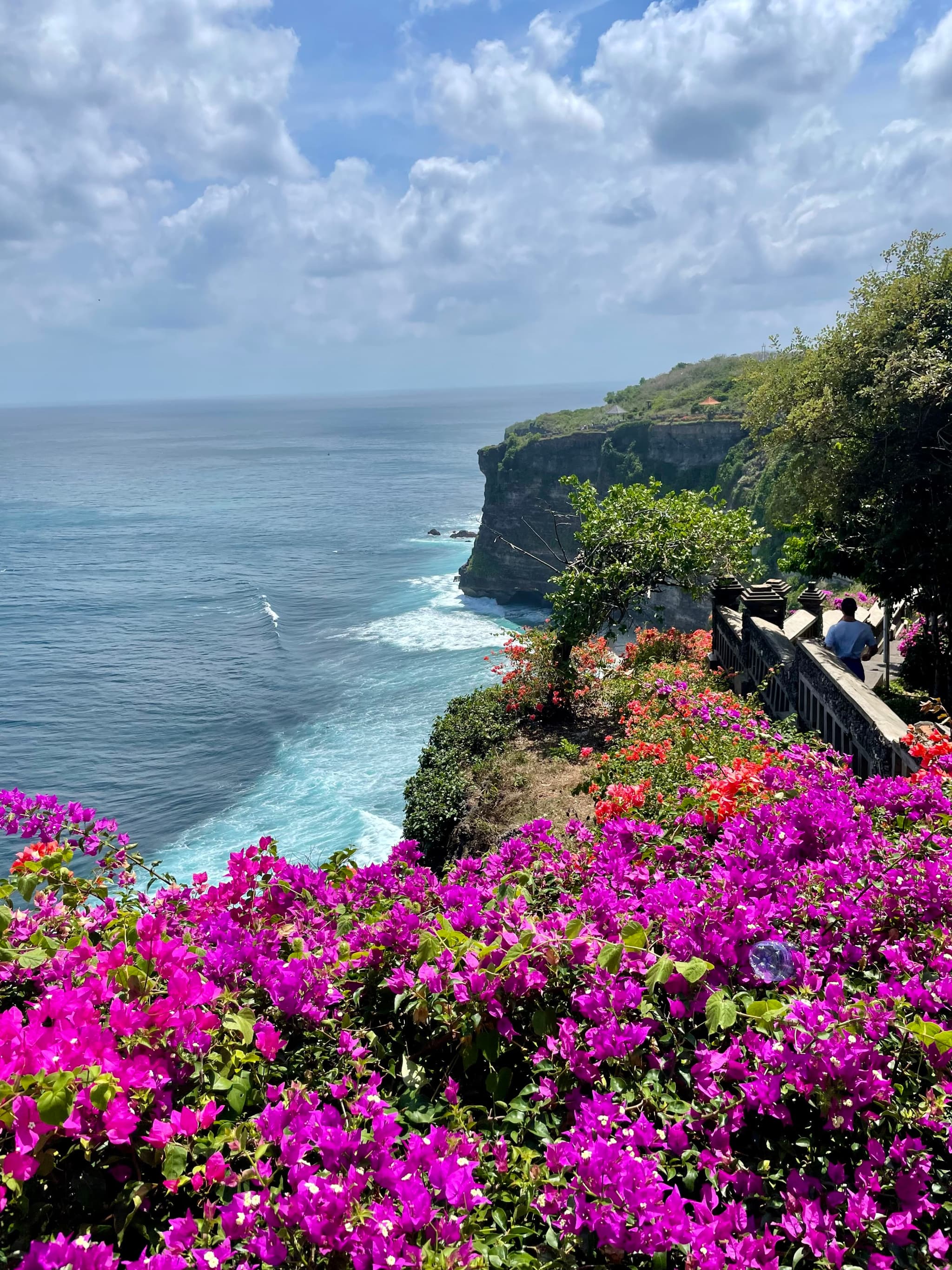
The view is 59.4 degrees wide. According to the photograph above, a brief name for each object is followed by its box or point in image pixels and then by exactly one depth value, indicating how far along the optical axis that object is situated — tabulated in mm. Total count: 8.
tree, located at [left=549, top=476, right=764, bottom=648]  12109
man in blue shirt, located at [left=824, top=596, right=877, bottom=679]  8602
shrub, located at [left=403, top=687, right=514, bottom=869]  10188
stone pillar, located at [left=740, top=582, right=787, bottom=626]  10531
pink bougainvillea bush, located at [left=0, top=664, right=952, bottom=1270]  1859
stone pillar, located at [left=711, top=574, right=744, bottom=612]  12188
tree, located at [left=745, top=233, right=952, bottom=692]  9672
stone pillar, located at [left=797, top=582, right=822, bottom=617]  13016
